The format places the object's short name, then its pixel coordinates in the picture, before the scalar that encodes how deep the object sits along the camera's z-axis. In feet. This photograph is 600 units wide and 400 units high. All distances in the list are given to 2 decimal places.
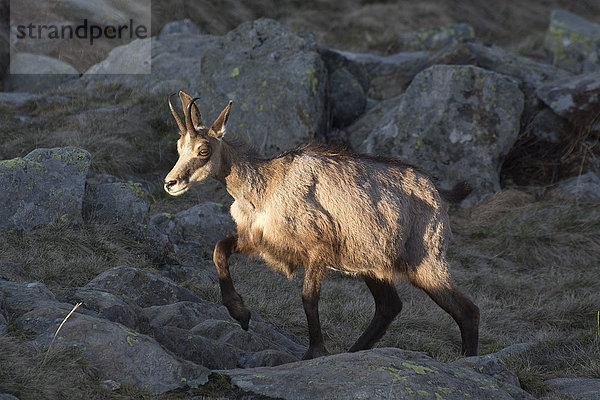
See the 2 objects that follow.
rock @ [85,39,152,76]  52.40
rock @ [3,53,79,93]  51.83
